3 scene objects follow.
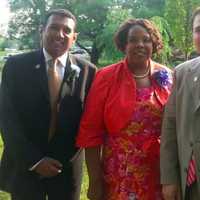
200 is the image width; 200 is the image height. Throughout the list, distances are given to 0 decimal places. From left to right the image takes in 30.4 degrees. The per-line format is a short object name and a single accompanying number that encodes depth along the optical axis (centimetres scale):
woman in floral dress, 260
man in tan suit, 231
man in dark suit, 274
